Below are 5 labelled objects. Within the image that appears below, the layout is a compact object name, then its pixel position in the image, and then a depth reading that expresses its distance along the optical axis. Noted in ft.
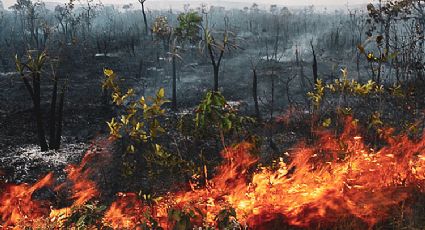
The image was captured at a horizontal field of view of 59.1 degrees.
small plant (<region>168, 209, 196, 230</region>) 17.54
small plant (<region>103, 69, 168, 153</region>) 22.25
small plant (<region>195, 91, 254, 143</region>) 20.56
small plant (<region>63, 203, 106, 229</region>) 18.49
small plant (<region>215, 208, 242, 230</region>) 18.43
